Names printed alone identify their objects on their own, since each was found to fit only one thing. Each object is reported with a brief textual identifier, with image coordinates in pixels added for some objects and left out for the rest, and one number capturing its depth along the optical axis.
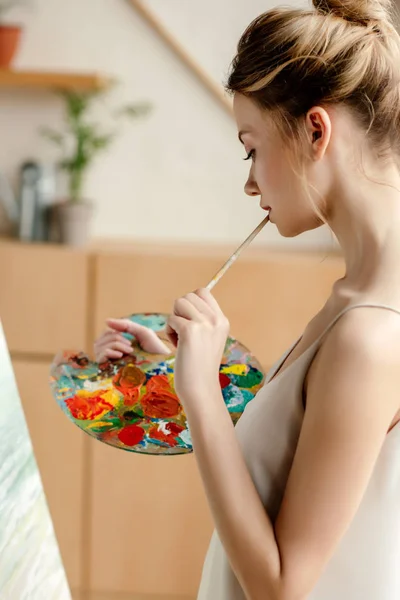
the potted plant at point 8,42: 2.53
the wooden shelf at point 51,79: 2.47
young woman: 0.82
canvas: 0.90
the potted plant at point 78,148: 2.51
